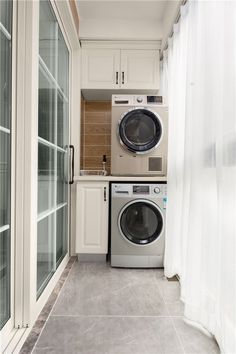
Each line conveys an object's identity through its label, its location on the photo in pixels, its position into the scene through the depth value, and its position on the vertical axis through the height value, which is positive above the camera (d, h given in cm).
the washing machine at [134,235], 246 -55
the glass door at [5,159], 129 +6
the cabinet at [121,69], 295 +121
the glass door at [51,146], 179 +21
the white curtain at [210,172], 113 +1
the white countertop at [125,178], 248 -6
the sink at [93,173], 305 -1
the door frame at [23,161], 140 +6
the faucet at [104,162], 324 +13
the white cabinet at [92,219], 258 -48
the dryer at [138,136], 268 +39
